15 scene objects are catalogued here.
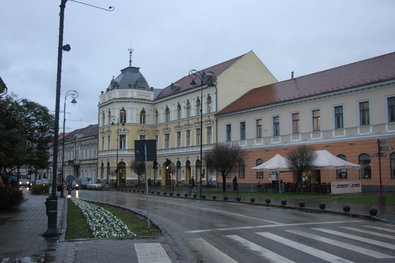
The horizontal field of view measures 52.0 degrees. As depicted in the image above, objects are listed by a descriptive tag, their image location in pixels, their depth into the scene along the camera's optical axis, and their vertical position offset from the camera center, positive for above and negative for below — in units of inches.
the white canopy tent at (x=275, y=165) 1289.7 +25.7
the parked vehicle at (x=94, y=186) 2327.6 -70.0
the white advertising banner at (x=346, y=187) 1160.8 -41.1
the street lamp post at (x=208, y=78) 2011.0 +488.3
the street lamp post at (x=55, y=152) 449.1 +26.1
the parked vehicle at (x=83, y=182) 2509.8 -50.9
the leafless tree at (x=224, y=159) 1456.7 +50.9
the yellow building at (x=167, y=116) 2050.9 +334.4
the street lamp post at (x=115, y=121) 2436.3 +328.3
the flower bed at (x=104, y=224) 462.3 -68.1
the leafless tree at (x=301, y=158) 1194.6 +43.8
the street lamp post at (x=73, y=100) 1282.7 +236.5
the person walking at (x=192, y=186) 1357.0 -44.0
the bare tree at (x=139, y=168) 2197.6 +30.8
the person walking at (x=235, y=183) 1481.5 -35.7
